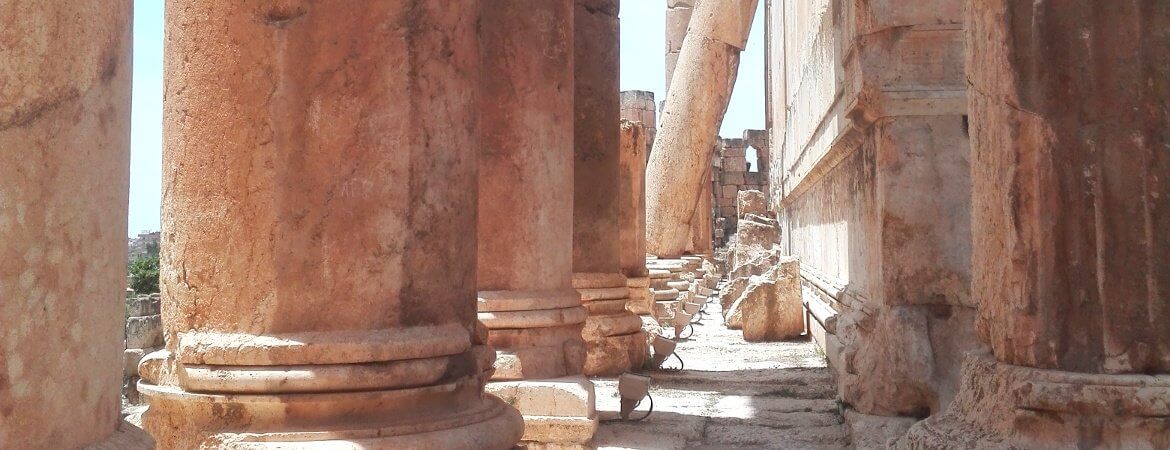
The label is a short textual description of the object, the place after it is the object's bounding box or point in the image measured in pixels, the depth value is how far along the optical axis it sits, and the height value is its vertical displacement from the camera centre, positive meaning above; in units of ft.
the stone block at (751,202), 68.74 +3.65
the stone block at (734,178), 108.99 +8.22
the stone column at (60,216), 5.64 +0.27
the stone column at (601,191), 25.39 +1.68
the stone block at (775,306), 34.81 -1.57
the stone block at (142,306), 32.32 -1.32
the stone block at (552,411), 16.29 -2.29
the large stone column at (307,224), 9.87 +0.37
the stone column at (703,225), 65.31 +2.08
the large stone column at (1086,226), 8.49 +0.24
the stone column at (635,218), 33.71 +1.31
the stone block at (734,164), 109.40 +9.68
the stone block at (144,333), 28.35 -1.84
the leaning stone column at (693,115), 42.32 +5.93
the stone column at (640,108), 89.76 +12.82
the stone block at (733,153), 109.40 +10.80
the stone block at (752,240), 50.93 +0.92
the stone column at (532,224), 16.38 +0.61
